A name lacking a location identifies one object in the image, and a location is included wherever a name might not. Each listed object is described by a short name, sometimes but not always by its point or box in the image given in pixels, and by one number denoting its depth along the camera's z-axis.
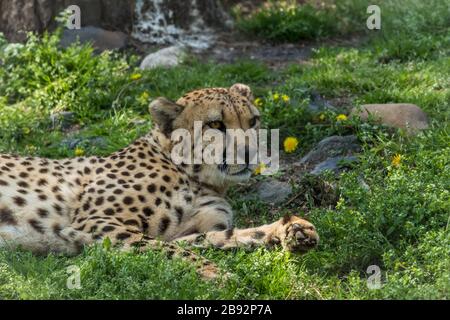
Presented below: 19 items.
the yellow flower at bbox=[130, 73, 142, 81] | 17.27
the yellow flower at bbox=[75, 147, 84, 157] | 14.88
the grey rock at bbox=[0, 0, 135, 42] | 18.45
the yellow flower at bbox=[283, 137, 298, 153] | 14.82
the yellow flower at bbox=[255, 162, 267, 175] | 14.12
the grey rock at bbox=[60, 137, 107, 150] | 15.35
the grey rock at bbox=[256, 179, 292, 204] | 13.44
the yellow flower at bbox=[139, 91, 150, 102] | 16.47
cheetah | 11.25
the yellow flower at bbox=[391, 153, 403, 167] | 12.59
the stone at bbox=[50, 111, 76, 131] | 16.42
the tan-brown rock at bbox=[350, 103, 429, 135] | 14.33
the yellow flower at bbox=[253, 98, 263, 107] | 15.93
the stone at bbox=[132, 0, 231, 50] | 20.09
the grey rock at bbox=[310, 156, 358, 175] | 13.59
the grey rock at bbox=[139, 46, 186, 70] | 18.45
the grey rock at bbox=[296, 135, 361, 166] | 14.16
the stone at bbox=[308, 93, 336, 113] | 15.56
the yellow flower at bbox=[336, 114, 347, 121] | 14.72
